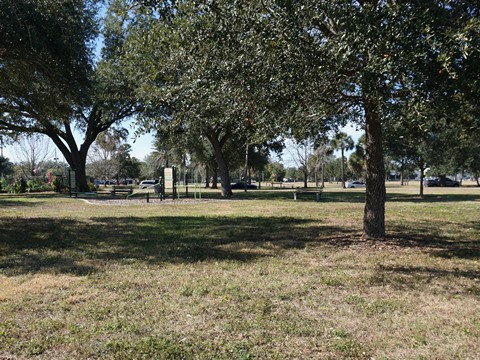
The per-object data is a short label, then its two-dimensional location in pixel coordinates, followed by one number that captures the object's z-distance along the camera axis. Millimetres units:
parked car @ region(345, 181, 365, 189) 60181
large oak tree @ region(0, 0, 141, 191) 8836
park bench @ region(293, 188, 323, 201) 22925
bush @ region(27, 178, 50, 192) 36638
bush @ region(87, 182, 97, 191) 37588
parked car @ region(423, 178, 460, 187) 57469
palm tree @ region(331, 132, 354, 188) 46219
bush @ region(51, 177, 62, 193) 36034
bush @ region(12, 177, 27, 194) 35000
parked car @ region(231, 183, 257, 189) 52038
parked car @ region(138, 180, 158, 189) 68125
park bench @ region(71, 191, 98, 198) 27600
